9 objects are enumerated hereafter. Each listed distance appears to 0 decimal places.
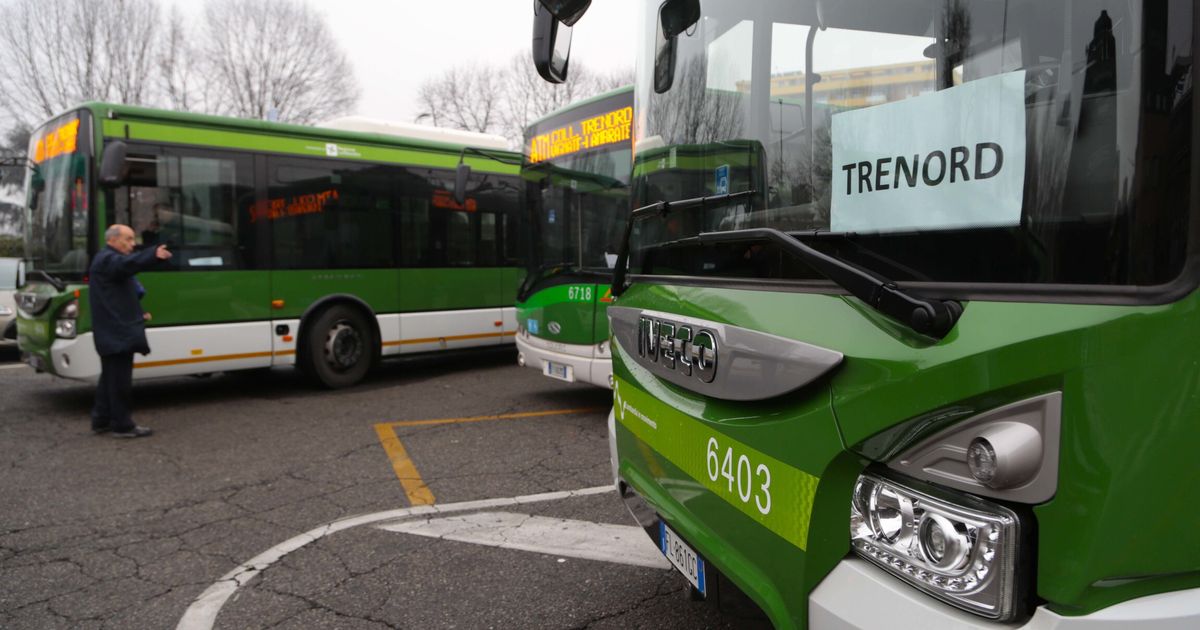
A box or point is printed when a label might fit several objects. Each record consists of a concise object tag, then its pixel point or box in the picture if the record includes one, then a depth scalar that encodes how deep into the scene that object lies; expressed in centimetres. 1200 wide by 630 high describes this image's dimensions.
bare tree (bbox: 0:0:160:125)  2498
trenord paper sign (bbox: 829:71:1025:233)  141
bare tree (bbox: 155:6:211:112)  2691
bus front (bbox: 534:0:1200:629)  120
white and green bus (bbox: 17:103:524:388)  729
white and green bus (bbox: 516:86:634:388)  679
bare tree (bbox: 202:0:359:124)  2878
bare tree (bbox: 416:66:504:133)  3568
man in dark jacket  620
